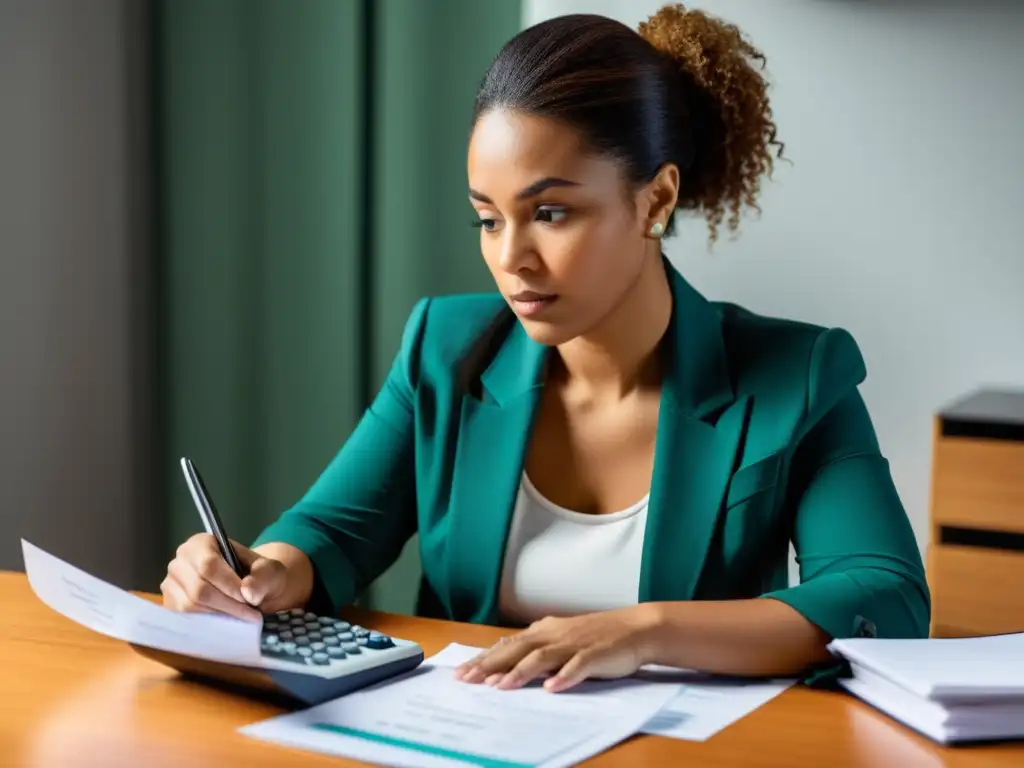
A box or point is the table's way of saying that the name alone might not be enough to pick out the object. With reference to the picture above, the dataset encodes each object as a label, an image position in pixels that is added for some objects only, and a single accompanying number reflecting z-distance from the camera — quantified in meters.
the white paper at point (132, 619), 1.07
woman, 1.39
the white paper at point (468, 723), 0.96
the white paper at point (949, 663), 1.01
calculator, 1.07
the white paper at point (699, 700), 1.04
